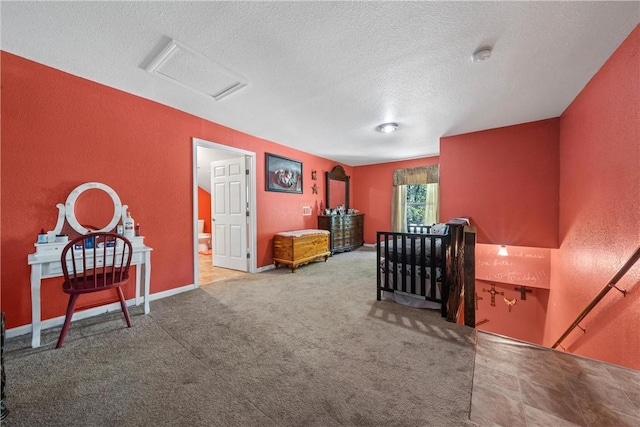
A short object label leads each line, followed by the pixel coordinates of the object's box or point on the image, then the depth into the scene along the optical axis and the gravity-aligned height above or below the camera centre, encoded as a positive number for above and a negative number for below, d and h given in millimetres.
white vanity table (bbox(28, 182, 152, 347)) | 1816 -394
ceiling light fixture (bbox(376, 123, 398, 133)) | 3528 +1285
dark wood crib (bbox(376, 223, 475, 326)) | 2358 -663
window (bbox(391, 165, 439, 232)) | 5633 +277
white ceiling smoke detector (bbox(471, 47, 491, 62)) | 1826 +1259
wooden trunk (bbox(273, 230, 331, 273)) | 4051 -699
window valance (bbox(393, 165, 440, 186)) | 5480 +852
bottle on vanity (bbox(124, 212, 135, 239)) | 2451 -200
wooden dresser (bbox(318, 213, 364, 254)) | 5367 -501
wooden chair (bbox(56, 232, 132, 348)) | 1828 -540
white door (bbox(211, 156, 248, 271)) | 3980 -50
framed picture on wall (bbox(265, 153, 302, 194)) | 4285 +701
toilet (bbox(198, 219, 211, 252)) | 5828 -824
